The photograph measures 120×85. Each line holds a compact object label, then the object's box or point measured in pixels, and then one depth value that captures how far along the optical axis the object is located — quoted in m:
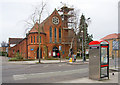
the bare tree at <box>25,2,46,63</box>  28.58
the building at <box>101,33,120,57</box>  64.44
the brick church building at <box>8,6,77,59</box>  43.91
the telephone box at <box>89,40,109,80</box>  9.35
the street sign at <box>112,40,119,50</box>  15.17
